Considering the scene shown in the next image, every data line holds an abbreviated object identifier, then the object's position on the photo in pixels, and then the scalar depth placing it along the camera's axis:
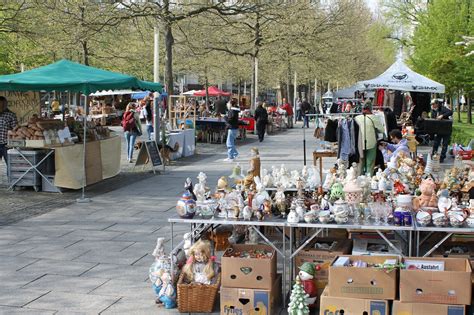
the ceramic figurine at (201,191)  6.11
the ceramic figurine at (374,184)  7.40
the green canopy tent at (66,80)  11.14
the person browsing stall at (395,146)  10.06
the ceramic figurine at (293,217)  5.55
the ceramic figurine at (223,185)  6.81
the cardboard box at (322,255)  5.55
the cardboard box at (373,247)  5.78
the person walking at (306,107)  36.72
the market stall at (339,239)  4.88
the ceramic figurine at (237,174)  7.93
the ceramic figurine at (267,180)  7.65
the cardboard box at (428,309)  4.74
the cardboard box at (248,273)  5.21
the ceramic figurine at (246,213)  5.73
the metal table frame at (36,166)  11.84
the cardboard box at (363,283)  4.86
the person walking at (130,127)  16.78
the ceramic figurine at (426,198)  5.85
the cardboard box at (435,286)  4.74
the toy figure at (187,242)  5.87
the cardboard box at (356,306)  4.85
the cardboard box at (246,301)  5.17
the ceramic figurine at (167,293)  5.49
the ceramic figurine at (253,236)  6.34
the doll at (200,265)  5.51
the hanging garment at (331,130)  11.45
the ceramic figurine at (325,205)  5.88
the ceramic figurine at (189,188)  6.14
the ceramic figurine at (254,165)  8.23
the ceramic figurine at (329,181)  7.38
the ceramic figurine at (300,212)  5.65
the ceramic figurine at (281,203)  5.97
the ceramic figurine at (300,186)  6.39
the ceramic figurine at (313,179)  7.45
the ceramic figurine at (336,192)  6.52
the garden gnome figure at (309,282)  5.34
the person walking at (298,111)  41.72
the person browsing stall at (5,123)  12.56
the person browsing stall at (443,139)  17.25
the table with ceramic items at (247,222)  5.56
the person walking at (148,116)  21.58
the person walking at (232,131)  17.38
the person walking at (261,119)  23.75
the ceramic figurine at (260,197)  5.94
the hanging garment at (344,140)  10.95
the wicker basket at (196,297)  5.36
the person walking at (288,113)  33.84
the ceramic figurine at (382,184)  7.29
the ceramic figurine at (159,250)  5.72
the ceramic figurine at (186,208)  5.80
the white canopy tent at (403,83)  18.20
